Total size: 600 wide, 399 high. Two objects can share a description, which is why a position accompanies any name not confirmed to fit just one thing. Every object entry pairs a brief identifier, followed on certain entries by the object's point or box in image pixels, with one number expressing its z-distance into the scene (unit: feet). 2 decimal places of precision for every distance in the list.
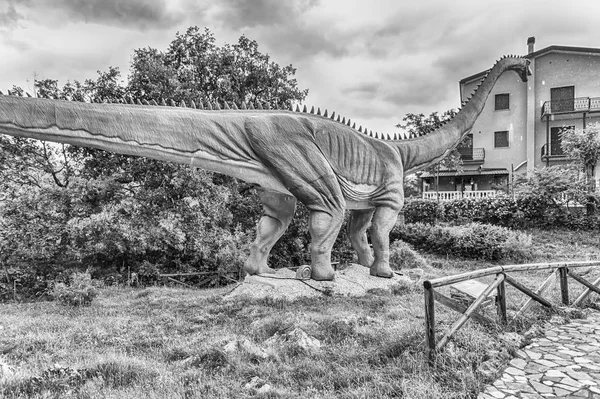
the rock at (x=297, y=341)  13.47
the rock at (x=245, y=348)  12.73
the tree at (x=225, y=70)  38.27
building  72.08
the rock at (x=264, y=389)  10.43
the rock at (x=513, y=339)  13.60
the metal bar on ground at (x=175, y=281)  30.35
